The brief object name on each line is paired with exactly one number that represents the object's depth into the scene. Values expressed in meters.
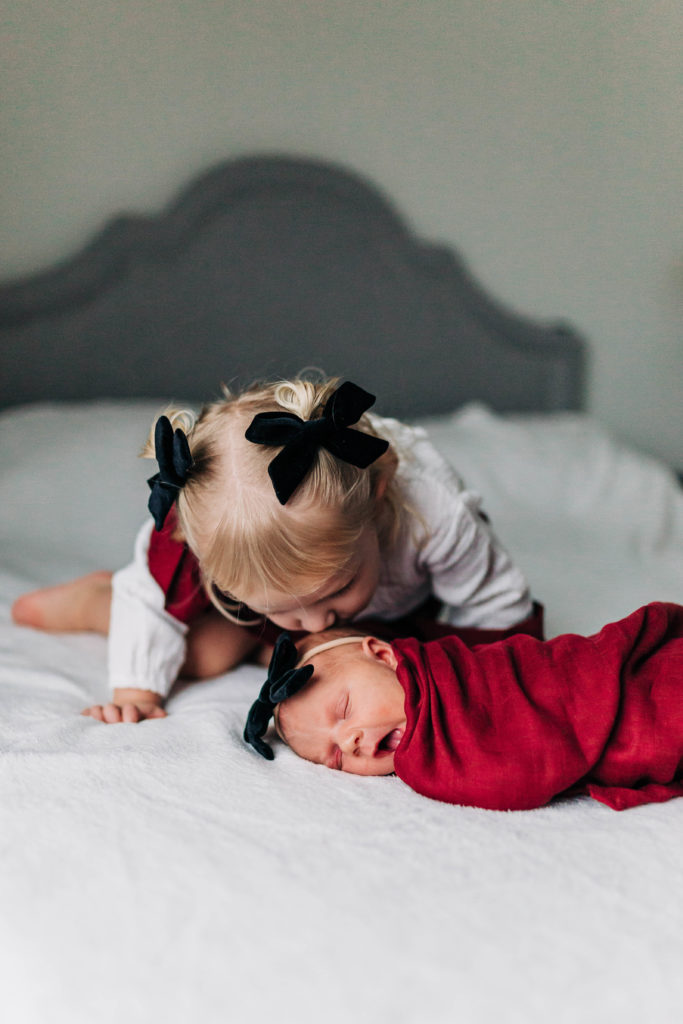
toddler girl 0.95
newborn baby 0.80
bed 0.58
